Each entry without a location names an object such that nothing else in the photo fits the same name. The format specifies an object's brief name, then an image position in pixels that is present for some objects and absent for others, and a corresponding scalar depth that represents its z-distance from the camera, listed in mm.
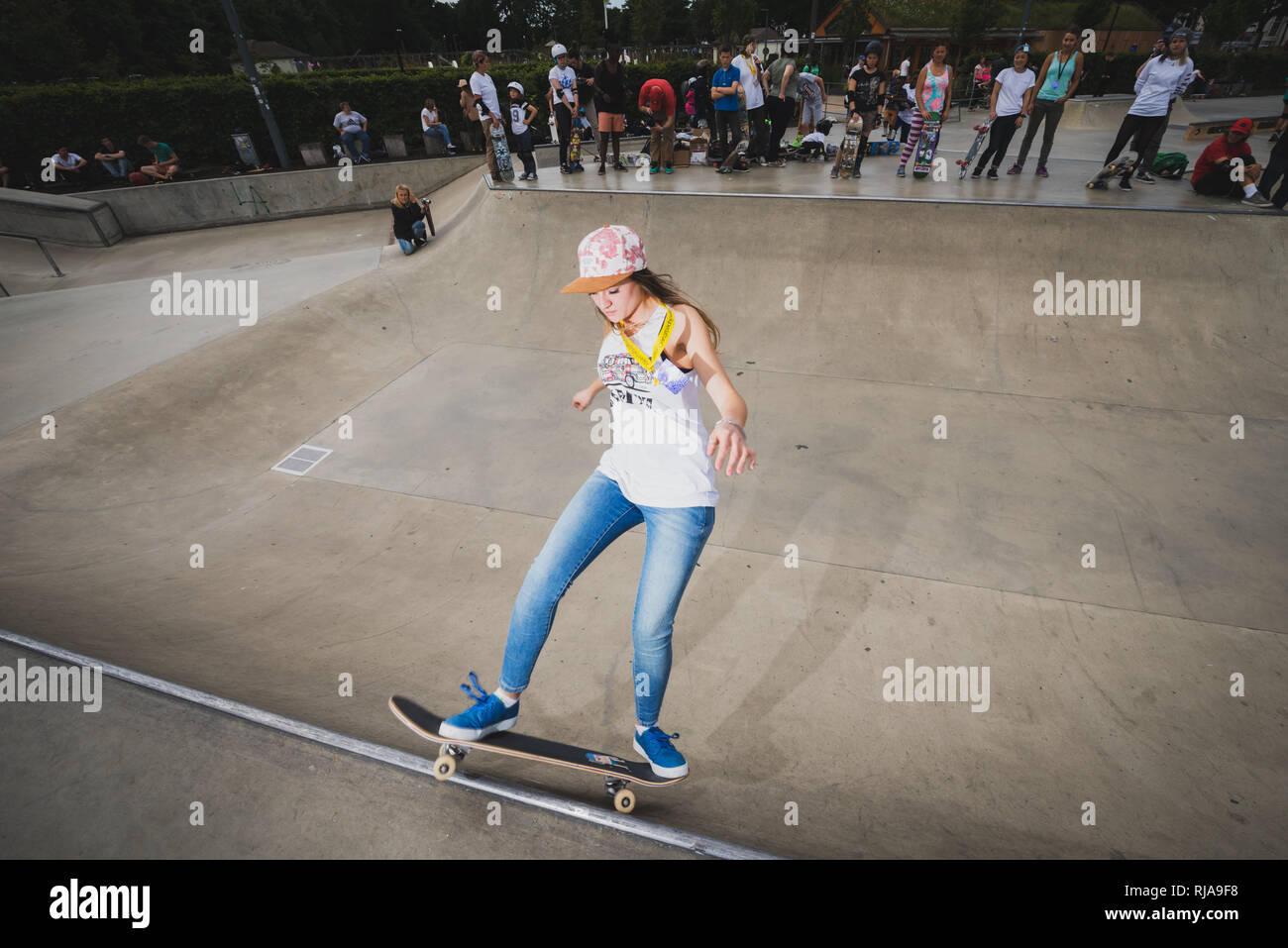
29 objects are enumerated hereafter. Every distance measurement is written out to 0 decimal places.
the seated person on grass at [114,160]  13938
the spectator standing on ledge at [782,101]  9469
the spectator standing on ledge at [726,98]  8609
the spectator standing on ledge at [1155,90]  7043
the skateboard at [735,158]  9648
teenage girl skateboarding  2064
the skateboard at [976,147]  8219
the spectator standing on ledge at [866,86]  8062
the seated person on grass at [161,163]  14047
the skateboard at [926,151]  8594
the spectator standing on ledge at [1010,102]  7484
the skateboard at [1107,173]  7664
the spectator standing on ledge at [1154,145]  6910
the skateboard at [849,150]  9047
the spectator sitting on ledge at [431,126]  15266
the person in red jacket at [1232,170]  6859
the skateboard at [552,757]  2252
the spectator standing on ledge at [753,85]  8734
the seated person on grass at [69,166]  13828
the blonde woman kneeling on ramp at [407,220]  9492
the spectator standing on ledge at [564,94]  9008
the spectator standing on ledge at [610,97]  8562
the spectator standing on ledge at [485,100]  8859
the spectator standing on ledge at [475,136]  16266
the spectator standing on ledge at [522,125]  9094
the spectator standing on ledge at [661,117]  9211
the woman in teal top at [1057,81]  7286
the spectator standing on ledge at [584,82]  9492
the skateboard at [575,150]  10078
